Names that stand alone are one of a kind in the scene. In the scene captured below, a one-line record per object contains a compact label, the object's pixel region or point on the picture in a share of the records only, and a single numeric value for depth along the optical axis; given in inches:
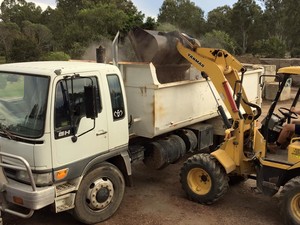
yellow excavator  224.7
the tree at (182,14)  2060.2
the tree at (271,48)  1393.5
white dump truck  190.1
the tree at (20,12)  2282.0
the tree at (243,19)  1843.0
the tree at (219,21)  1980.8
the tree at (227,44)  1242.8
